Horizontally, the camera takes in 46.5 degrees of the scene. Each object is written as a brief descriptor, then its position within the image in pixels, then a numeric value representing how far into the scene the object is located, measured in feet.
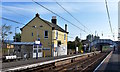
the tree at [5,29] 112.54
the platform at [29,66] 36.25
